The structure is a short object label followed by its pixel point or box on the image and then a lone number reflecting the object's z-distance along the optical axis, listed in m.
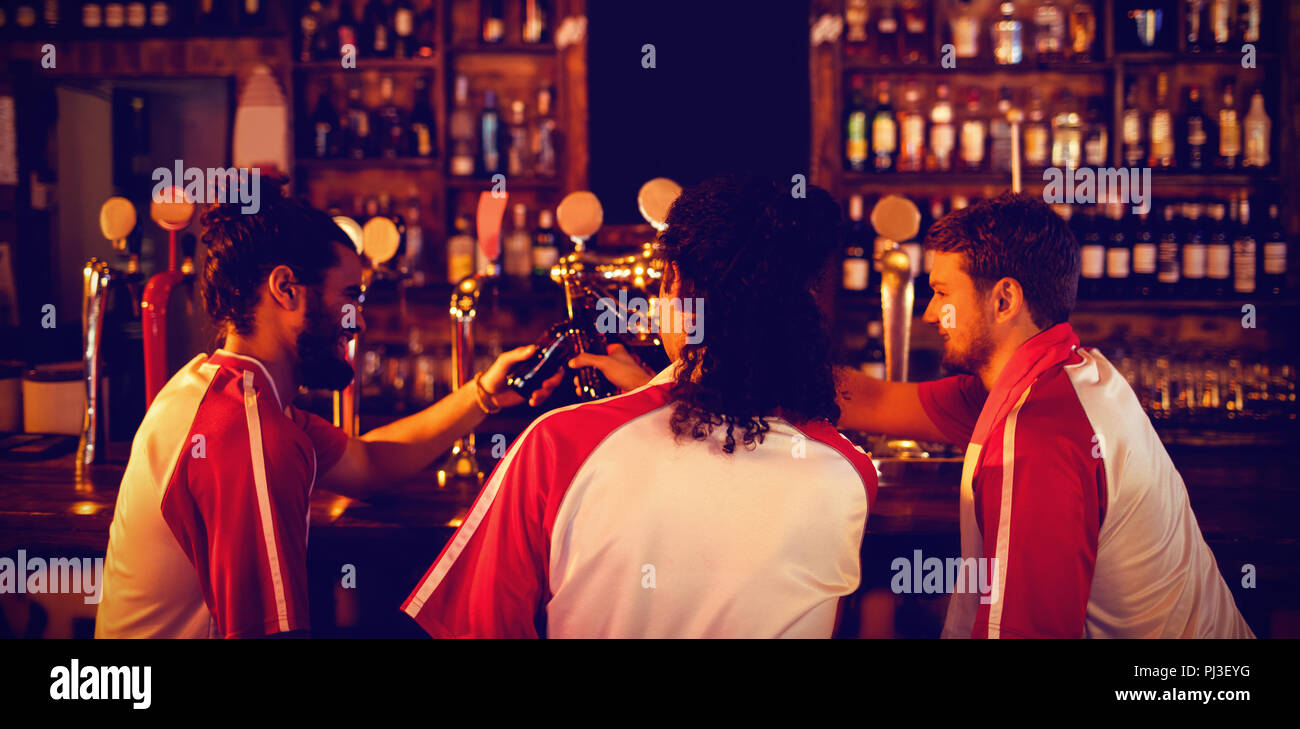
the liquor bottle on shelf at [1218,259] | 3.90
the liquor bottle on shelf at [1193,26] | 3.91
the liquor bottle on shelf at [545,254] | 4.04
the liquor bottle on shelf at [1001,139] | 4.01
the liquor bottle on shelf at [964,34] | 4.00
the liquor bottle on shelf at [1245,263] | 3.89
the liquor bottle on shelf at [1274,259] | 3.88
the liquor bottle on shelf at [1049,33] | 3.96
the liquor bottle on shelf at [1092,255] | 3.89
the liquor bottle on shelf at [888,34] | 4.03
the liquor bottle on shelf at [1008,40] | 3.98
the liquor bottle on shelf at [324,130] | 4.10
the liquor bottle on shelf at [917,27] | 4.01
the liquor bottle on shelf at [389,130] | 4.15
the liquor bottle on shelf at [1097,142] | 3.97
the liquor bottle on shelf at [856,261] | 3.92
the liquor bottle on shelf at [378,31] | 4.06
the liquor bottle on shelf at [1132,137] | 3.96
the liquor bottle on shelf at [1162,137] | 3.98
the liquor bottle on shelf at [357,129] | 4.14
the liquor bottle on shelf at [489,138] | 4.05
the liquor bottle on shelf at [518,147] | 4.11
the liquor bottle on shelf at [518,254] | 4.12
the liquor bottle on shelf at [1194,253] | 3.89
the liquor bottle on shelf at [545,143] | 4.06
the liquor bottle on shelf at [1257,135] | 3.96
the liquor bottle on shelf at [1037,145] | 3.99
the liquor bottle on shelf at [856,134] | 3.99
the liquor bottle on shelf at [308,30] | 4.05
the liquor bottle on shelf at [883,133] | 3.96
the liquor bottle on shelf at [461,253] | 4.04
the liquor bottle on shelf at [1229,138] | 3.95
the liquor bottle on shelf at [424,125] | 4.11
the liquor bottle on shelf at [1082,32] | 3.96
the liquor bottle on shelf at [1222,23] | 3.91
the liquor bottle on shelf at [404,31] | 4.06
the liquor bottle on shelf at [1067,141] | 3.96
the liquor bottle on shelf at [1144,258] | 3.91
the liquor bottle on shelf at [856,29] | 4.02
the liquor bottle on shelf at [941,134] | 4.02
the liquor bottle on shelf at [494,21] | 4.01
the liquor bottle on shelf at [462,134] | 4.05
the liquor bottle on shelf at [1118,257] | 3.93
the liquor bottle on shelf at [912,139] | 4.01
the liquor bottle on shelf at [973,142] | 4.01
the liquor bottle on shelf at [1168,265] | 3.92
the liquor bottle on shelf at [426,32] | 4.04
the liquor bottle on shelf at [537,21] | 4.00
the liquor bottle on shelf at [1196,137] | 3.95
